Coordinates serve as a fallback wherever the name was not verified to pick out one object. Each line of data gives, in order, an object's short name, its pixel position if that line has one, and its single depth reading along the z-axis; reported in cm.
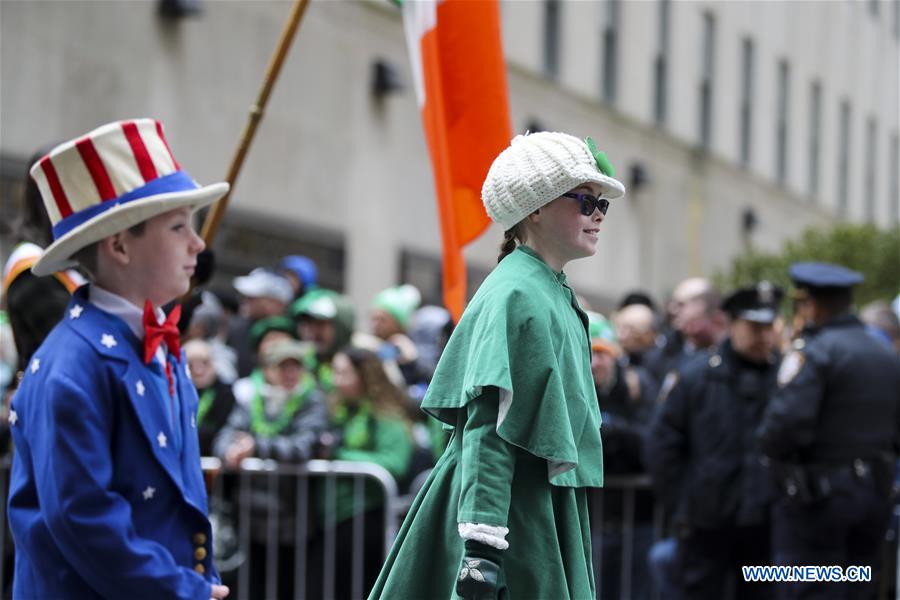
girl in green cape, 734
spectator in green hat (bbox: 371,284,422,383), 1973
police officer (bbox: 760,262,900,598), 1415
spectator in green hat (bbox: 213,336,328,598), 1641
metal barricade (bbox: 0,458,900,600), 1620
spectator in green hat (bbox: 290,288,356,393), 1861
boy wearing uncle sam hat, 714
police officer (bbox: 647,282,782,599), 1487
